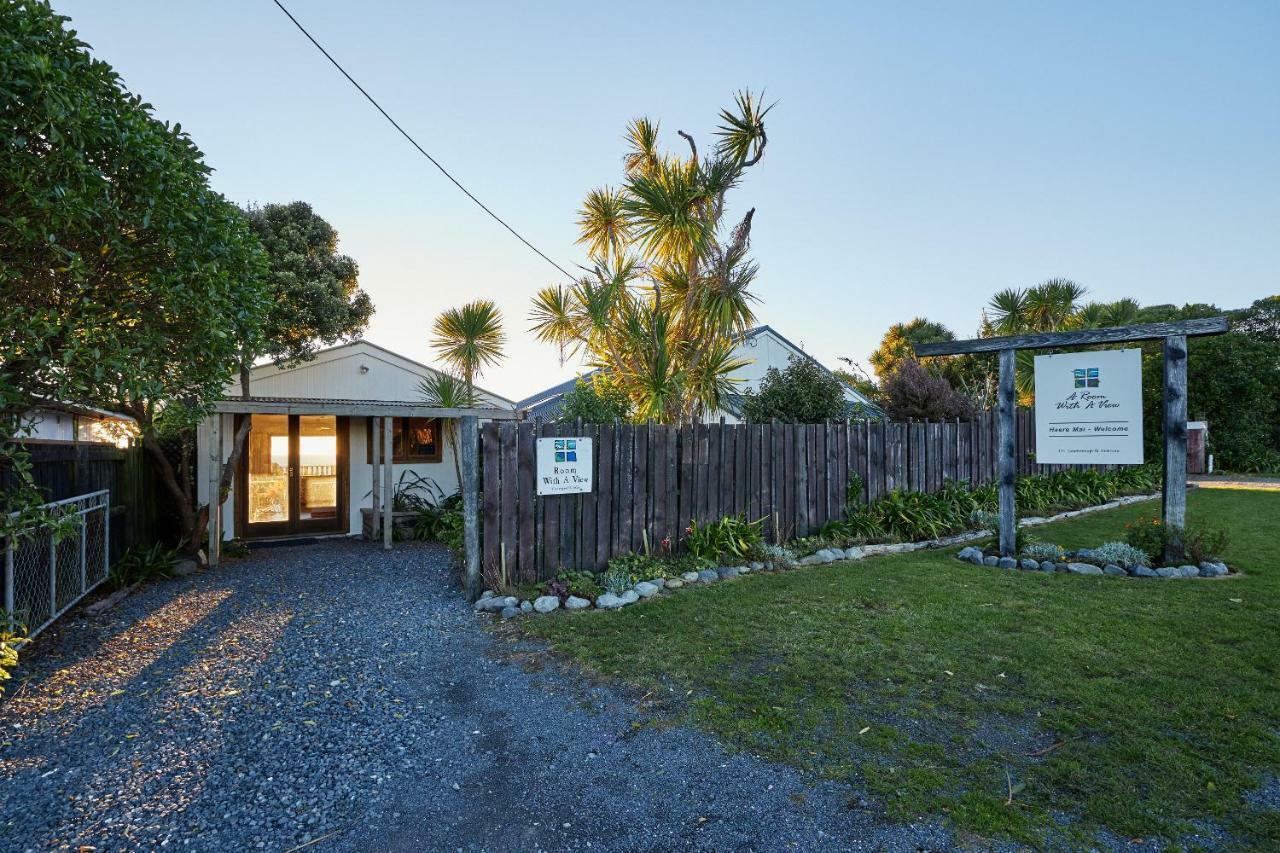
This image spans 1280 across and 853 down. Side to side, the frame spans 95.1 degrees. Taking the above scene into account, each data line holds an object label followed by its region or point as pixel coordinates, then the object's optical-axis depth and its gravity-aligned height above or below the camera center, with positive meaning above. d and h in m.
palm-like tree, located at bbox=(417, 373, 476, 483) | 9.98 +0.58
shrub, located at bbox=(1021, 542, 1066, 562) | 6.33 -1.38
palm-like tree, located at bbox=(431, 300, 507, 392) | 11.45 +1.79
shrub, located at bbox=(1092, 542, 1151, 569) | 5.93 -1.34
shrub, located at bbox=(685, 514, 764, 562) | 6.45 -1.27
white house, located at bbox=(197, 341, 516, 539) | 9.06 -0.25
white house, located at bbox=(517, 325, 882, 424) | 15.08 +1.95
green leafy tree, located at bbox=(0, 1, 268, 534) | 2.62 +0.98
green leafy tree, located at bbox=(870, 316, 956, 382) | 26.08 +4.15
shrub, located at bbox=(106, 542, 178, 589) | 6.06 -1.51
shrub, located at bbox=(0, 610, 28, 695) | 2.94 -1.13
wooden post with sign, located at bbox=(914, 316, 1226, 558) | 5.86 +0.33
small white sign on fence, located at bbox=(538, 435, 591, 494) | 5.69 -0.38
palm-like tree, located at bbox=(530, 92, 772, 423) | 7.90 +1.99
